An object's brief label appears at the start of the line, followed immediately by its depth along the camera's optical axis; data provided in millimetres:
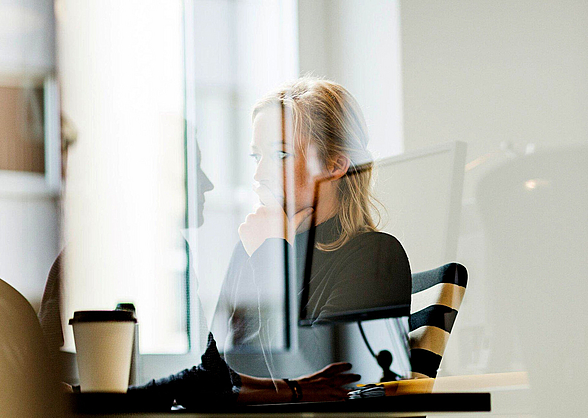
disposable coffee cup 1986
